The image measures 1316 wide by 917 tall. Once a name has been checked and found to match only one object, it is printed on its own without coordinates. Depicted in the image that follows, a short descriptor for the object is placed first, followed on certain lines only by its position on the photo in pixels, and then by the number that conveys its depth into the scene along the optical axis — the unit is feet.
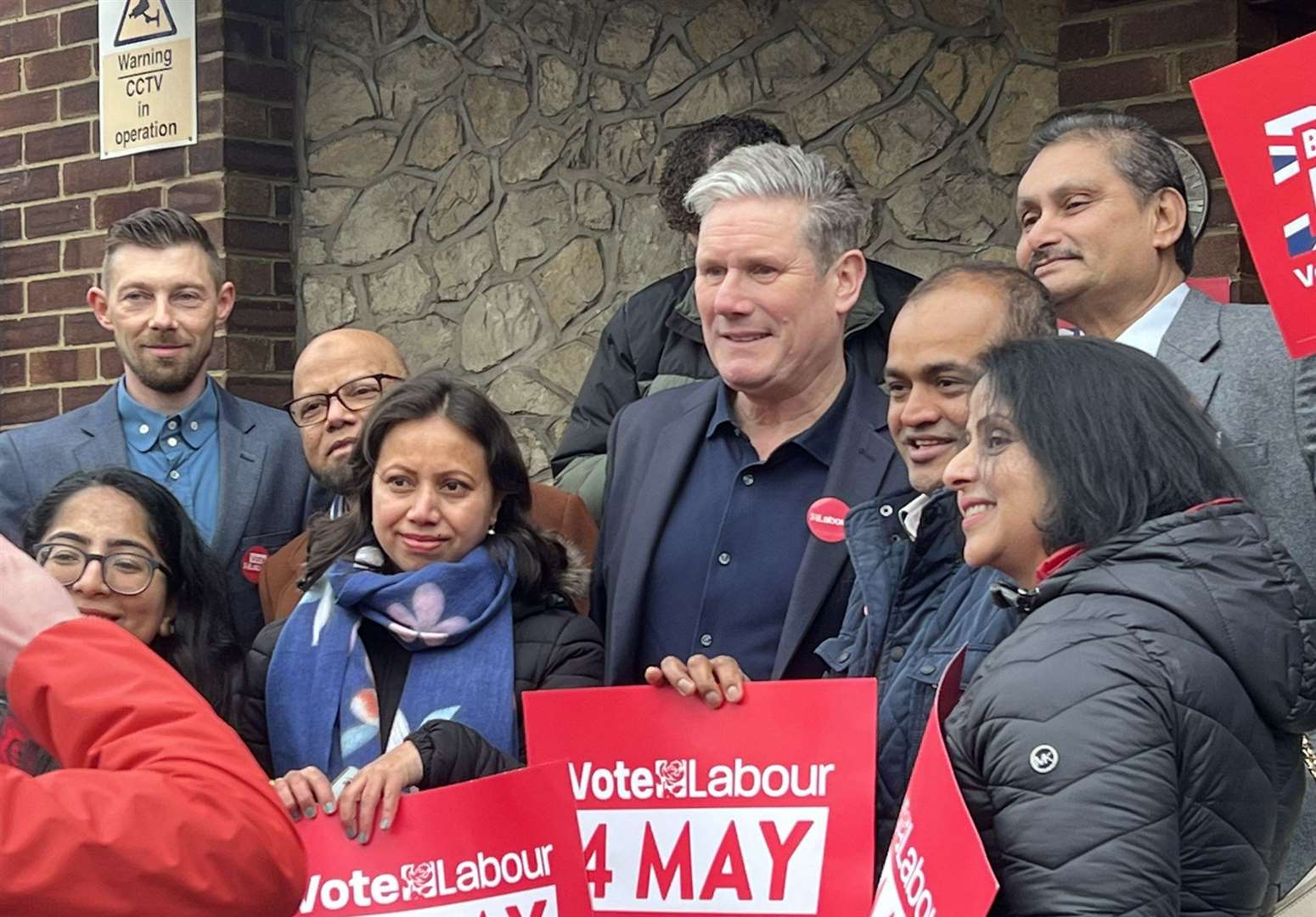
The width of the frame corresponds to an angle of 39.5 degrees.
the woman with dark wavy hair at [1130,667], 6.73
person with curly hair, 14.23
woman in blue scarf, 10.93
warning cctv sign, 22.02
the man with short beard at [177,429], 14.19
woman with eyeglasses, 11.44
